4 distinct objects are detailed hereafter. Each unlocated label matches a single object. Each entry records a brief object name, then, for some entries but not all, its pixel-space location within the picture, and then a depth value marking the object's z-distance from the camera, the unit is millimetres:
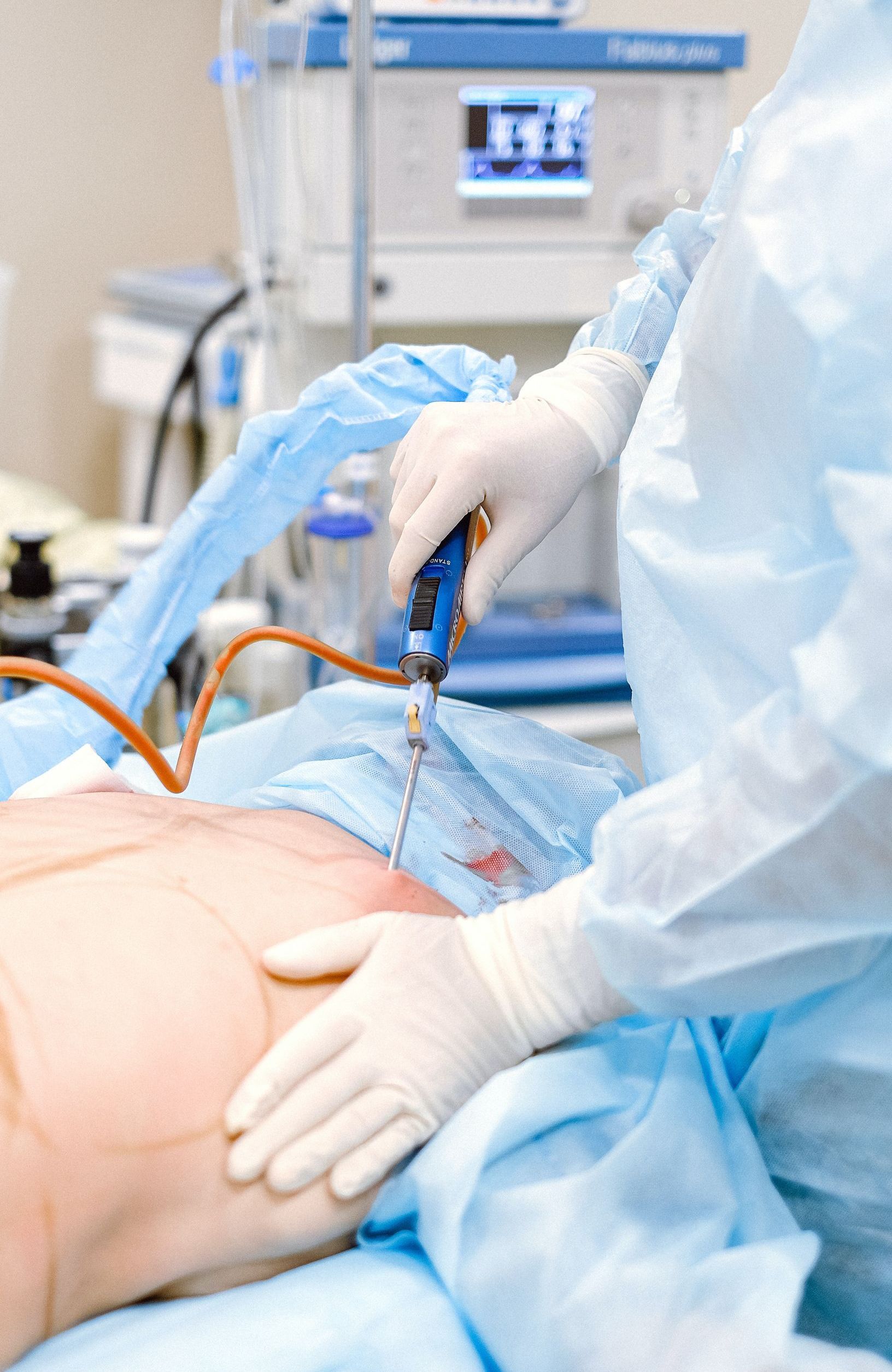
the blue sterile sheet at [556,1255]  521
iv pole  1105
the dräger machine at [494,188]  1415
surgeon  515
